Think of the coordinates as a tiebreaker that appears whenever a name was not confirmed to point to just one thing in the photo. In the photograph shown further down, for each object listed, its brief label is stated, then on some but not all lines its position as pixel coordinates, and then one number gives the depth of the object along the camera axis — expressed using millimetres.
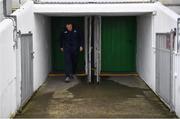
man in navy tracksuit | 12625
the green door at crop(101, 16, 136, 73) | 14328
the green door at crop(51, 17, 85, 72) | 14398
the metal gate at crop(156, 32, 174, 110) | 8663
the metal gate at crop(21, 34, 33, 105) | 8969
